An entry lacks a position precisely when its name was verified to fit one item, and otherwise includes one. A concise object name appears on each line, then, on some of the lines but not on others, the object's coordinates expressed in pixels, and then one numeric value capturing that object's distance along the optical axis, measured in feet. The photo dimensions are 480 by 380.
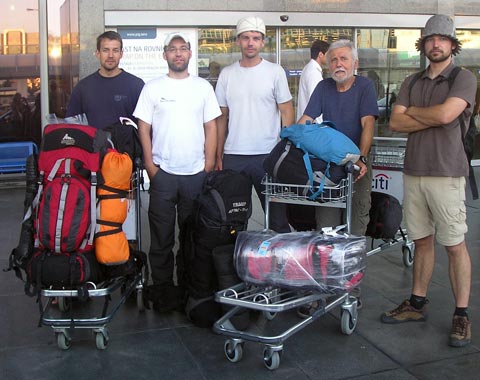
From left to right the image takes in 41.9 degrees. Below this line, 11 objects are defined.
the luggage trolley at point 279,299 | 11.85
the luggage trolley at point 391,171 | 18.66
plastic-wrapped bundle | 12.01
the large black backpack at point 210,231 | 13.70
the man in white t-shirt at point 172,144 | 14.44
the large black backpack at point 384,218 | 16.71
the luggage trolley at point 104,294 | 12.66
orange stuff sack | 12.78
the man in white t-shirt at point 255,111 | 15.14
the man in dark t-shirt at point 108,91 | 15.29
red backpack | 12.44
